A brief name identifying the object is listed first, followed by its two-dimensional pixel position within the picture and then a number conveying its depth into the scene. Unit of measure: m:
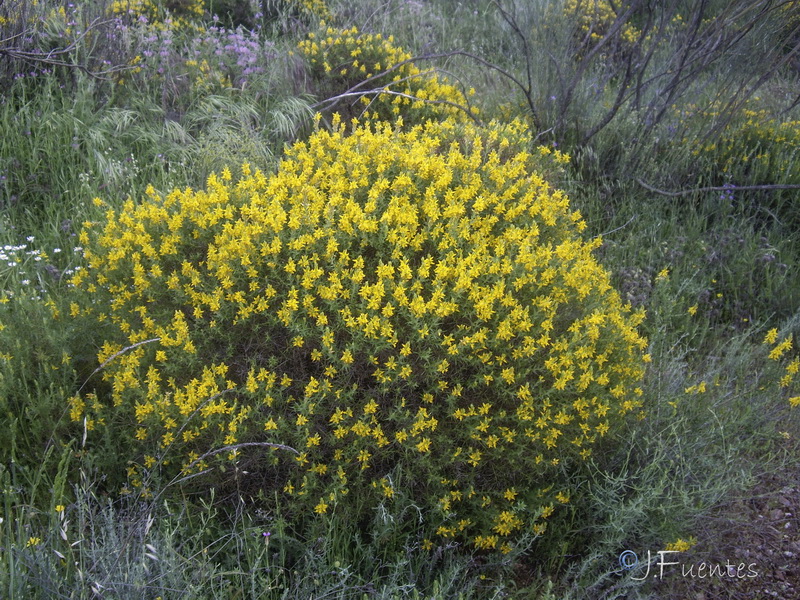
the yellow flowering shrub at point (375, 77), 5.18
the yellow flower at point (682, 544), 2.44
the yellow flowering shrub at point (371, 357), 2.43
